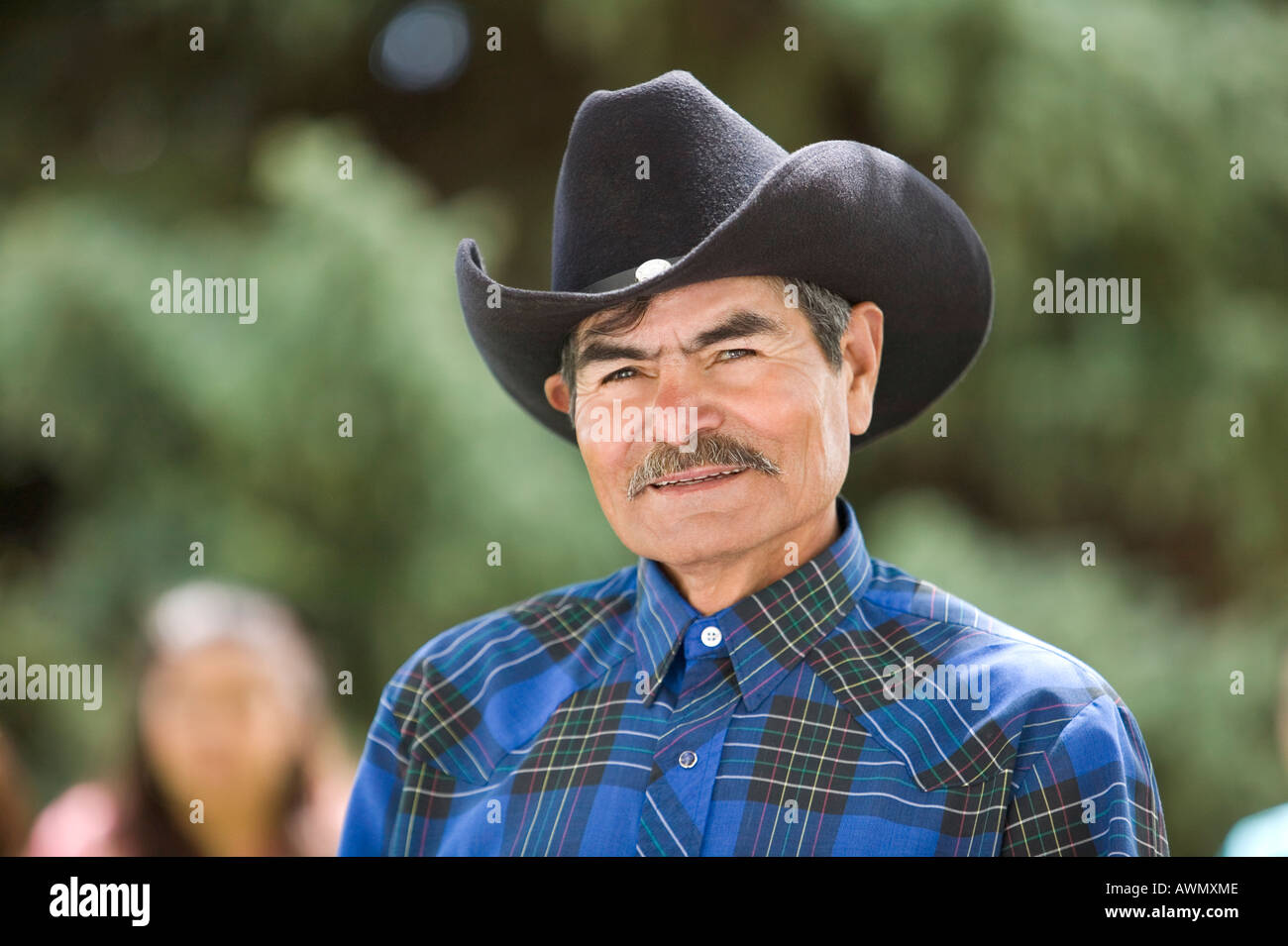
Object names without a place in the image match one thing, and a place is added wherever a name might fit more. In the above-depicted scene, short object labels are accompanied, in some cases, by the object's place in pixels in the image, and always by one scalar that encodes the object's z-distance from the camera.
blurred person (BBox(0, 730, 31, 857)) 3.01
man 1.53
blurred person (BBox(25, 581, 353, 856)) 2.78
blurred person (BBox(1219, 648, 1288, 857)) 2.42
